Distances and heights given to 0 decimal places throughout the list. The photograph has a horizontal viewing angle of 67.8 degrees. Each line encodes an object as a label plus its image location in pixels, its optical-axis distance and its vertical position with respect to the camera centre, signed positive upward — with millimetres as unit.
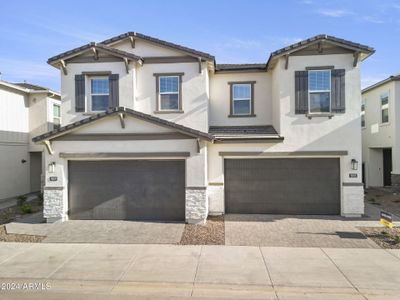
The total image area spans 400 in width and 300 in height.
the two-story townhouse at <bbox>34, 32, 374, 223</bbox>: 10828 +620
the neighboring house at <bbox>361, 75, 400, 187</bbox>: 16156 +1074
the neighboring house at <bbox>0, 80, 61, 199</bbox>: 15688 +1146
